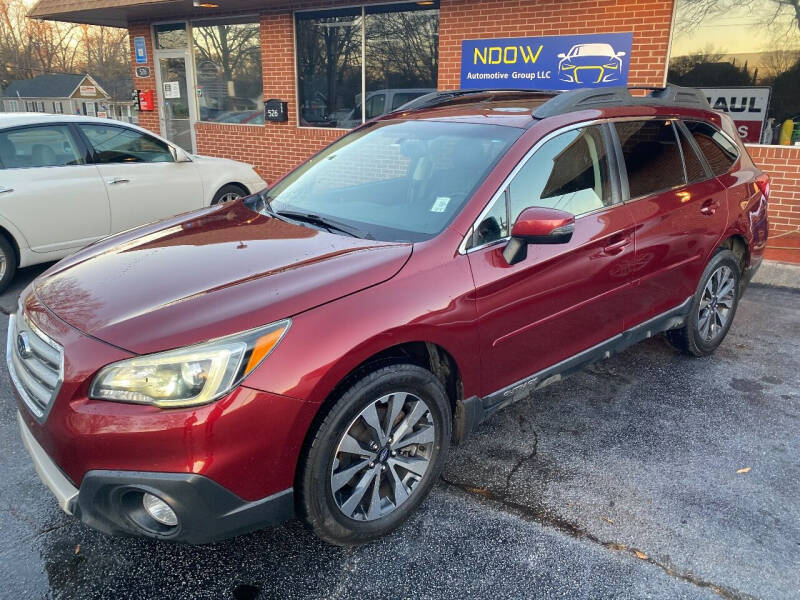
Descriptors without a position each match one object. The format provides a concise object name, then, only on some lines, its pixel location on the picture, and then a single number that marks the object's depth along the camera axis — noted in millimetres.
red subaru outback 2088
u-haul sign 7516
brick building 7156
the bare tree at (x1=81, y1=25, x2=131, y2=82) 61125
